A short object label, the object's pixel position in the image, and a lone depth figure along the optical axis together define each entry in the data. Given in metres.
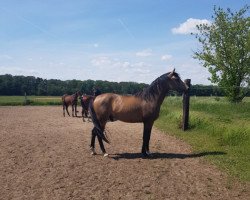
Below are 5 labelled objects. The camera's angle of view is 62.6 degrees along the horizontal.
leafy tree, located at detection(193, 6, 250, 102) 15.97
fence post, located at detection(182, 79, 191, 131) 8.28
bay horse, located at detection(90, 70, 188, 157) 5.87
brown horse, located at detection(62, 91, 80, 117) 15.29
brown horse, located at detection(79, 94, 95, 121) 11.46
